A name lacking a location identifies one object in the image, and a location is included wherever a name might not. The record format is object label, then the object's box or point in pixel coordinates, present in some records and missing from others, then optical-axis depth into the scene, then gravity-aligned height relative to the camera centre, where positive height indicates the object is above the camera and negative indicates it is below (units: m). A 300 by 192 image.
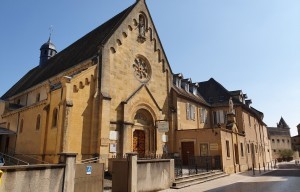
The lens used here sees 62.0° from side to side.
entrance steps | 15.74 -2.38
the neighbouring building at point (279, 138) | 86.31 +2.49
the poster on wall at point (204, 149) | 24.48 -0.40
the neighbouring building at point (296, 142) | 98.42 +1.39
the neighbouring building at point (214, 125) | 24.59 +2.25
